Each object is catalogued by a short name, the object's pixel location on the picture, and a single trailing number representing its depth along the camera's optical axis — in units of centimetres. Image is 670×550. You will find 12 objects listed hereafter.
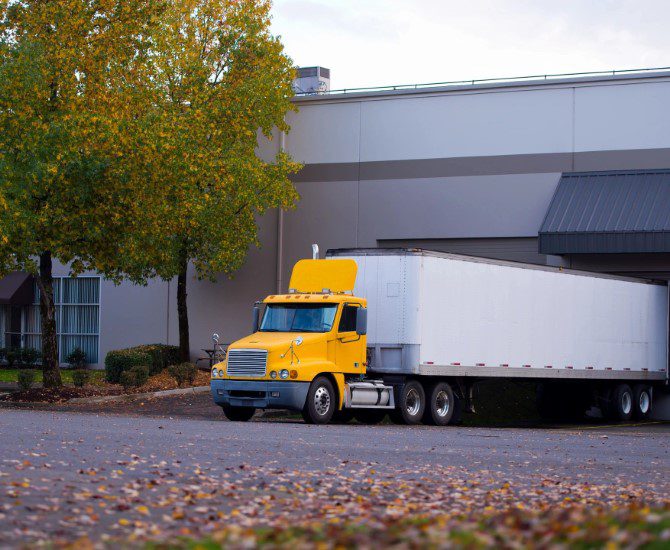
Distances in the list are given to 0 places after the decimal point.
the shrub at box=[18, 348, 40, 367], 4425
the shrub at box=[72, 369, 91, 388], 3075
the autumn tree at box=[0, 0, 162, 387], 2694
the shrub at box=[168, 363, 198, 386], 3350
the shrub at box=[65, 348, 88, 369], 4381
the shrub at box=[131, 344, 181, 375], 3759
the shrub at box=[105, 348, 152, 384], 3534
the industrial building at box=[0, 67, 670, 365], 3450
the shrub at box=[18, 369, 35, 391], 3030
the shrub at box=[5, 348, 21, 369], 4434
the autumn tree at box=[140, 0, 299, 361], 3459
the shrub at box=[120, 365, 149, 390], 3136
